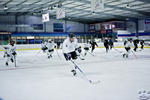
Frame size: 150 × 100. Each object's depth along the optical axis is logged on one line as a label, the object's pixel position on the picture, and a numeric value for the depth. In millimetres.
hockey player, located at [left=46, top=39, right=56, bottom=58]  11164
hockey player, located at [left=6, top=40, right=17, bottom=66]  7930
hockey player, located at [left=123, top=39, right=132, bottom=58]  10302
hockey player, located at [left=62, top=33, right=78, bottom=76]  5367
